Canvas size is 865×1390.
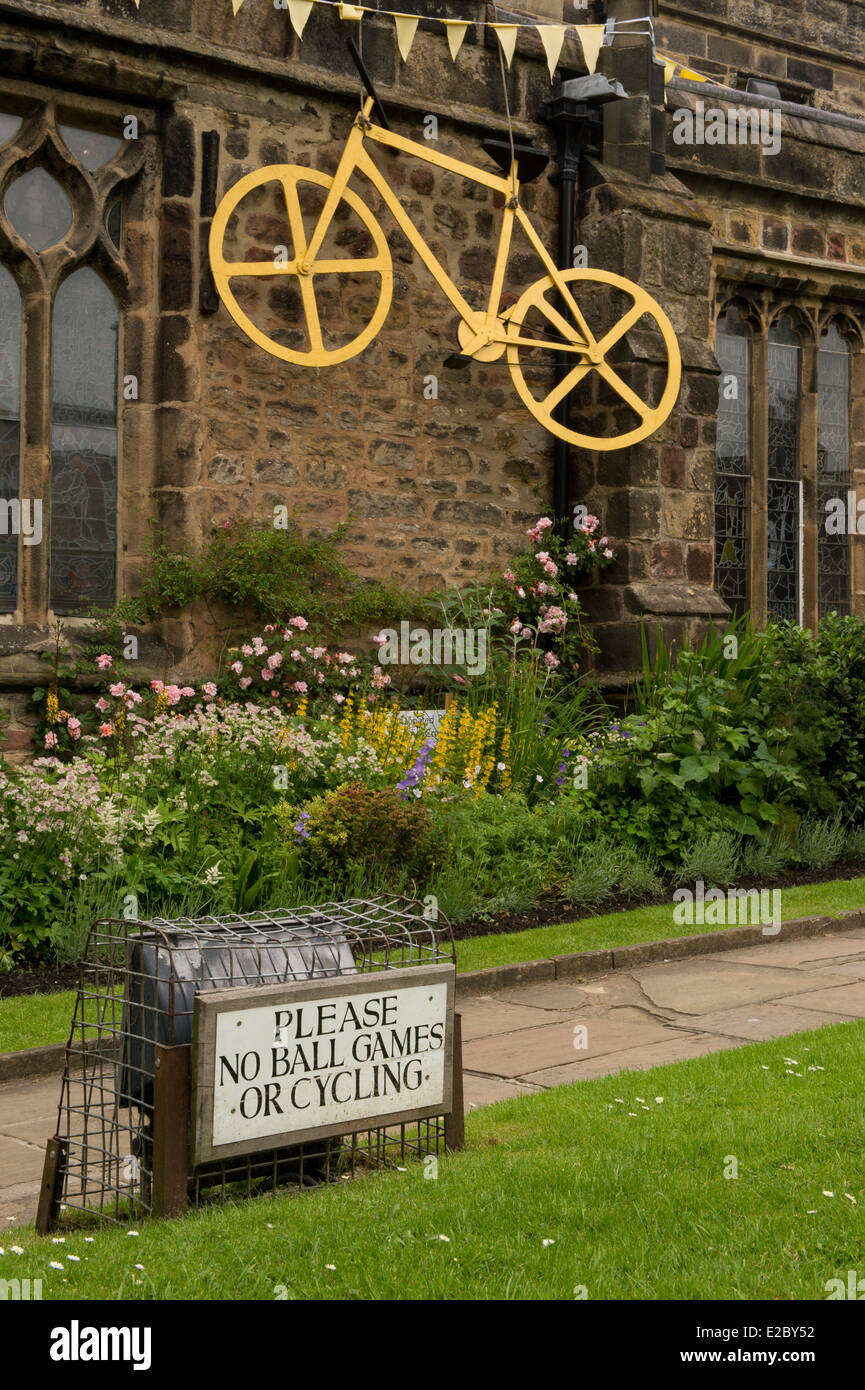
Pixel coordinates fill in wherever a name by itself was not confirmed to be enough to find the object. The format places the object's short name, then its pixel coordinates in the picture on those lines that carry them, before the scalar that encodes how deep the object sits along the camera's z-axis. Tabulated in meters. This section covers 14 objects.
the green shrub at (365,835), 7.99
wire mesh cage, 4.09
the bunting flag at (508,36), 11.47
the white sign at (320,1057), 3.94
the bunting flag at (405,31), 10.90
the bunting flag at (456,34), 11.23
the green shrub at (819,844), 10.14
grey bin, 4.12
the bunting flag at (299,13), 10.28
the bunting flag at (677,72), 12.76
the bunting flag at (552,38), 11.37
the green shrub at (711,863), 9.34
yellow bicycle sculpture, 10.28
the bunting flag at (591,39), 11.80
